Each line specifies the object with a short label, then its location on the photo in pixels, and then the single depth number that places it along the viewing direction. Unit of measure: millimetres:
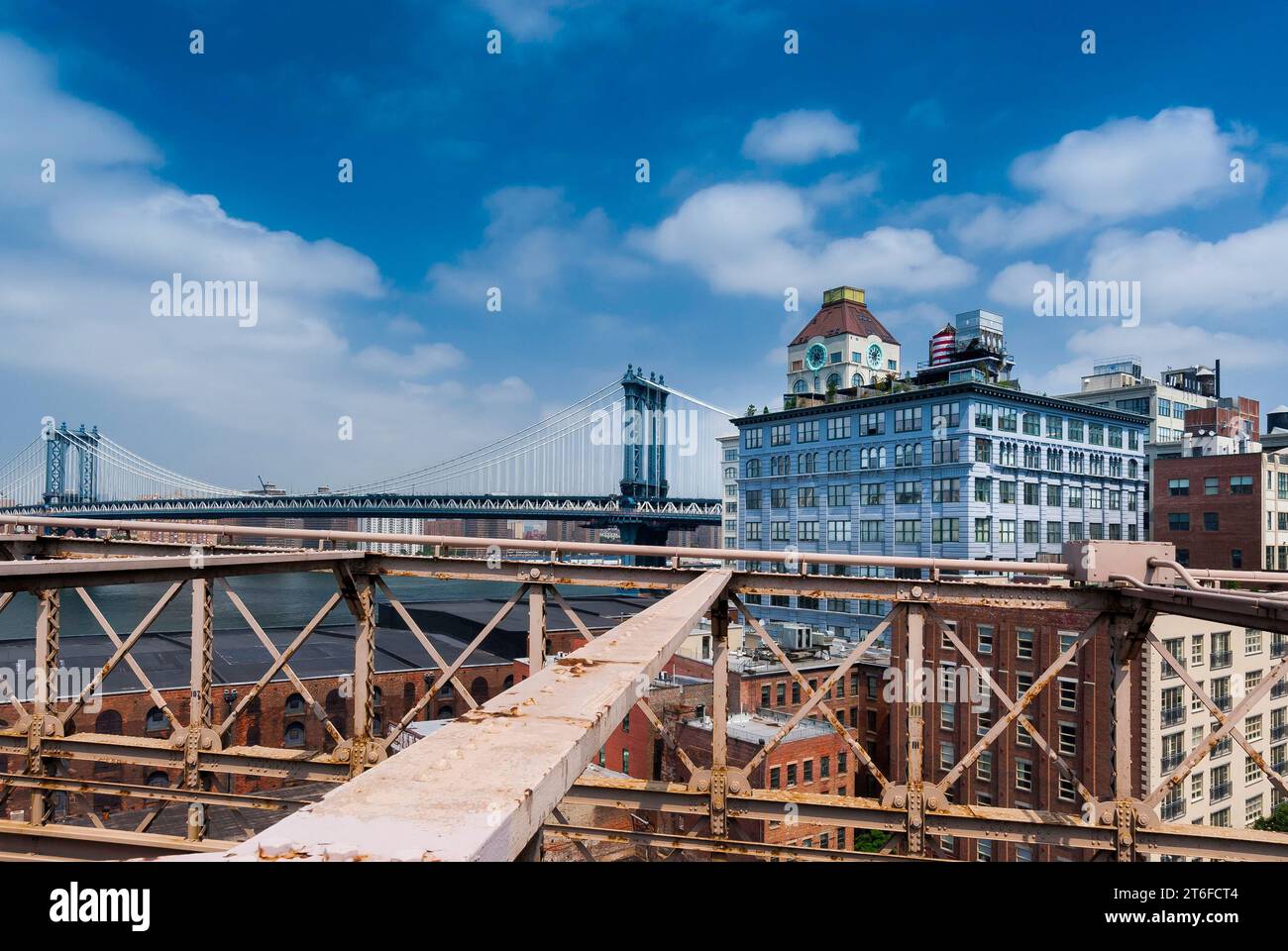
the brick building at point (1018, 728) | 39906
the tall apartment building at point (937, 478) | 56625
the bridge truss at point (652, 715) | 6496
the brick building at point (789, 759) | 42094
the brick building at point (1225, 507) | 59219
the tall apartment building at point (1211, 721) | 38969
